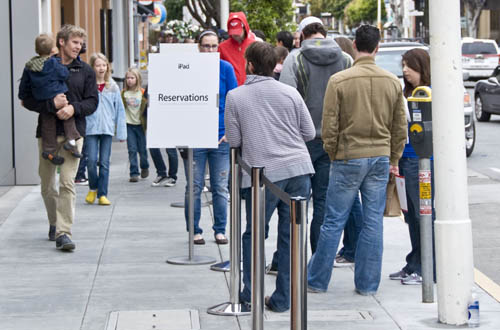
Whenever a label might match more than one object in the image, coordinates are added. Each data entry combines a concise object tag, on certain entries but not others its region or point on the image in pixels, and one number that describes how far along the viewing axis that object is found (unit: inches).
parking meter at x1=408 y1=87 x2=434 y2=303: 366.9
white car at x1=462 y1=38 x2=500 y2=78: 2137.1
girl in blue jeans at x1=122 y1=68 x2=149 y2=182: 737.1
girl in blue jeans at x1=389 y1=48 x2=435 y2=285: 400.8
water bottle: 345.2
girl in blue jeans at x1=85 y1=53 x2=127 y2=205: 640.3
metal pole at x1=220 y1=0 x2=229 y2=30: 892.7
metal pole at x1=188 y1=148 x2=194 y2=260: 452.8
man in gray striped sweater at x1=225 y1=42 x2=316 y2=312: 364.3
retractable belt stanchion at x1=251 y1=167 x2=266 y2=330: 313.7
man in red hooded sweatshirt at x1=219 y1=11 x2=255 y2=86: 571.4
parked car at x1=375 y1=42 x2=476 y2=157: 903.9
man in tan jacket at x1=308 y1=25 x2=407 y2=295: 379.6
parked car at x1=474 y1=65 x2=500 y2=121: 1247.6
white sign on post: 455.2
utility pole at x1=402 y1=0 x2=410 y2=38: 3367.7
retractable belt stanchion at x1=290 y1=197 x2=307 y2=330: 240.1
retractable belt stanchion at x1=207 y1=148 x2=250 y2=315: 367.9
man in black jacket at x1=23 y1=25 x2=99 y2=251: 476.2
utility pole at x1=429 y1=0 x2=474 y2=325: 341.7
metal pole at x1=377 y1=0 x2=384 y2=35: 4081.3
